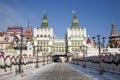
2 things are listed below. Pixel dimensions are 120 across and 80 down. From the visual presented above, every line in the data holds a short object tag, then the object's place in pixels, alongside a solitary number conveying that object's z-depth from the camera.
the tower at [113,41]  53.27
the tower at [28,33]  65.05
